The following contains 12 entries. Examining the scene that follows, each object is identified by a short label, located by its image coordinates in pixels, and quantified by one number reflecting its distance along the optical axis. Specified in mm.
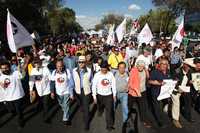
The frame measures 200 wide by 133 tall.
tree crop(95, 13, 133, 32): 44207
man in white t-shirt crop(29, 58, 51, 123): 3750
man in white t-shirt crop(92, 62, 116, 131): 3355
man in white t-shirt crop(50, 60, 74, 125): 3557
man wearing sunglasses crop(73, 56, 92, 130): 3490
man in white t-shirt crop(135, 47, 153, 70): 5167
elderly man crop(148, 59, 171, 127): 3679
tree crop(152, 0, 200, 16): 20418
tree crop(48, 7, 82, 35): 30435
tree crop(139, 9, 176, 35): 32061
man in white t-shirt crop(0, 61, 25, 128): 3435
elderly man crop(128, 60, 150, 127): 3483
